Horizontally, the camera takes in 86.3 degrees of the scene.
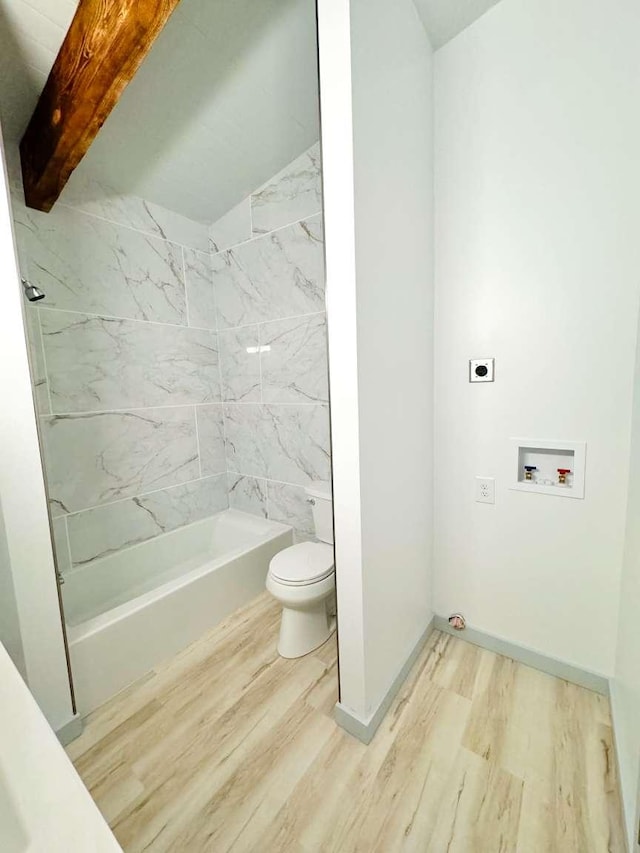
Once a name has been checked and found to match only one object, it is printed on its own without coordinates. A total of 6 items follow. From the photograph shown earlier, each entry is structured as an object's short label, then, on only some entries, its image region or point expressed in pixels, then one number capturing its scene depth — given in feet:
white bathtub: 4.70
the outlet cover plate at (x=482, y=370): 4.88
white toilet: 5.15
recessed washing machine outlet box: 4.42
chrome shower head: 4.29
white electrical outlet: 5.07
